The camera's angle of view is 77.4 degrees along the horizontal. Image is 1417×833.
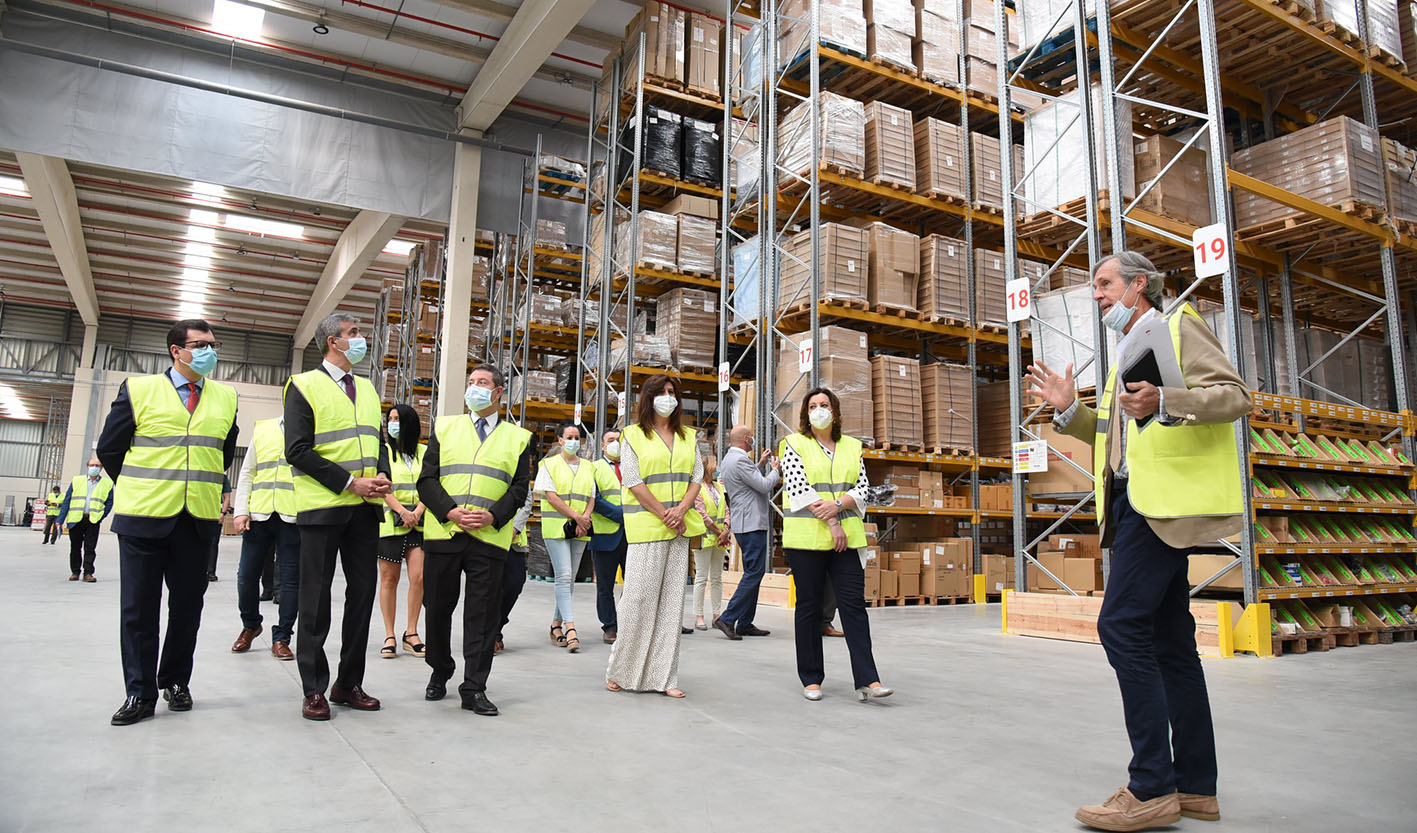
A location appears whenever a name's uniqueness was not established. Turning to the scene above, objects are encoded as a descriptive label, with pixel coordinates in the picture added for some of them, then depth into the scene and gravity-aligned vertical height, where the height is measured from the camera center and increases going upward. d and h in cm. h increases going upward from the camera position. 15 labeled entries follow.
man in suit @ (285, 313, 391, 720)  408 +19
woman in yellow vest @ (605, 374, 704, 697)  484 -8
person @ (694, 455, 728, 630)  798 -3
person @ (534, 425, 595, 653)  674 +19
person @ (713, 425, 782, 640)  752 +23
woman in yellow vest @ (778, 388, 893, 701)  466 +4
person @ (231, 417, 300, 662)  581 +4
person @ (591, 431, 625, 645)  716 -1
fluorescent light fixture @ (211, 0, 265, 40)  1555 +913
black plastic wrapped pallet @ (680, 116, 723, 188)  1373 +603
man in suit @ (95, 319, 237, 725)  393 +14
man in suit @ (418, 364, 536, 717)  435 +4
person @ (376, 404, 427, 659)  620 -6
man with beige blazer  272 -3
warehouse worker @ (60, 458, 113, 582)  1204 +20
